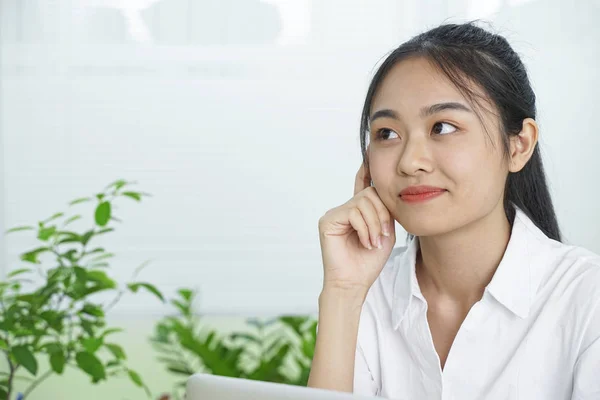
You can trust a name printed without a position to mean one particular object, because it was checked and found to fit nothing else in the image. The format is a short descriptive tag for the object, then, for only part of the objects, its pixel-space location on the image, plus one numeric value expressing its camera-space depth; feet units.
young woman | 4.68
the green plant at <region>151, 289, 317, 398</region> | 9.34
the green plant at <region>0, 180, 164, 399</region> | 7.03
